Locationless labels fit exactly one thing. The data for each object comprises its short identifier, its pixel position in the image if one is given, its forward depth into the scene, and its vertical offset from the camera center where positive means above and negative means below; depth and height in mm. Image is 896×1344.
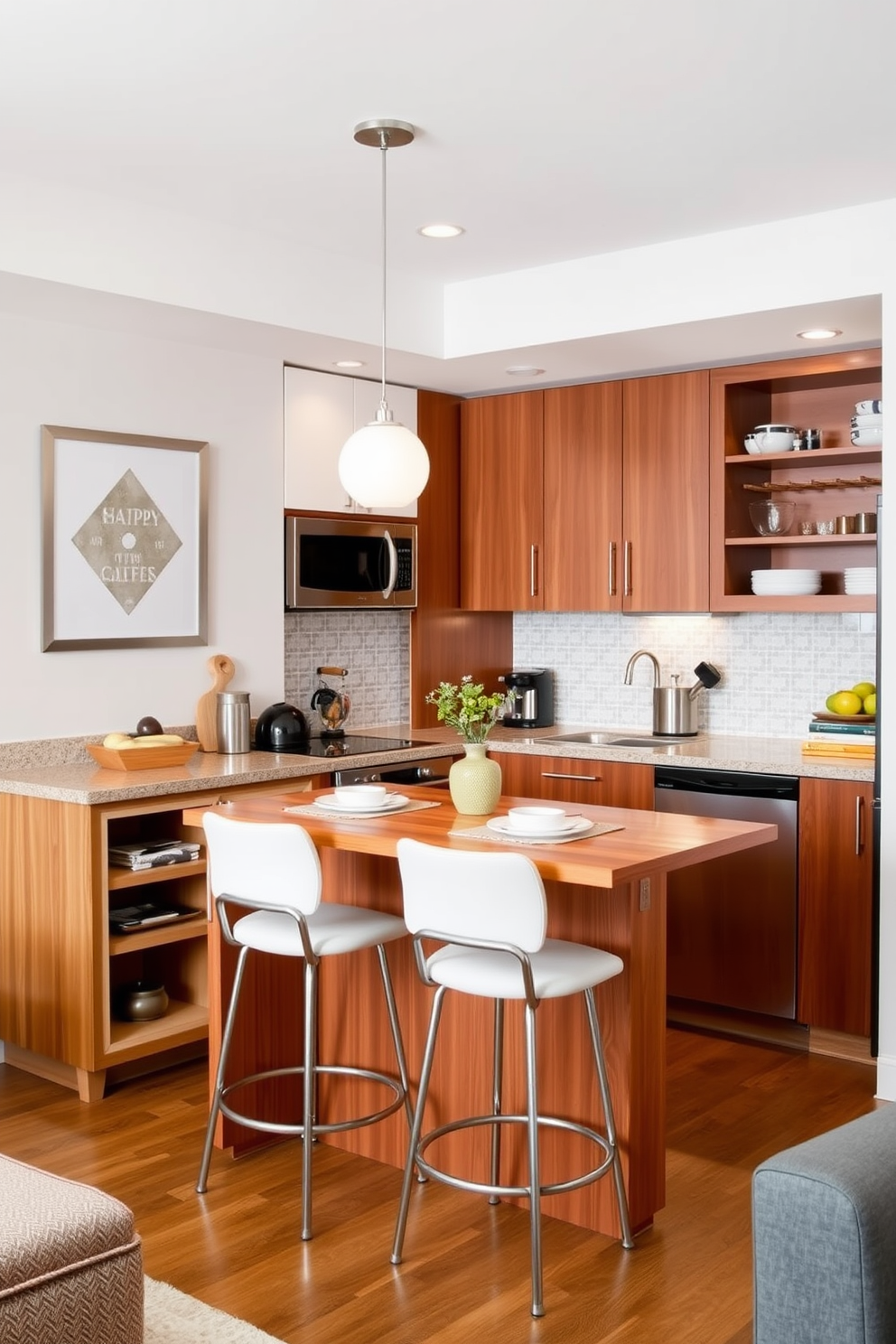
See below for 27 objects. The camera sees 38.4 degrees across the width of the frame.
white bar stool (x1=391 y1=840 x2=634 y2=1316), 2623 -731
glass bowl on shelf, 4844 +400
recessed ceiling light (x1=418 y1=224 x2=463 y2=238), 4066 +1250
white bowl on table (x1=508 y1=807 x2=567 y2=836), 2971 -462
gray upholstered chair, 1618 -799
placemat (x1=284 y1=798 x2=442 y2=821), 3252 -488
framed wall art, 4203 +285
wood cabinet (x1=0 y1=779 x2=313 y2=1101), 3764 -970
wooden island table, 2914 -967
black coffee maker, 5676 -341
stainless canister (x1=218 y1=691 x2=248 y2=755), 4582 -342
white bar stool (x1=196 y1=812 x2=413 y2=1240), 2971 -729
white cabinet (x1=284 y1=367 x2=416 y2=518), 4934 +762
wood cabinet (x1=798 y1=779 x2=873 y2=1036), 4137 -917
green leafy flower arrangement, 3270 -216
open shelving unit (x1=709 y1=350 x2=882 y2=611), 4730 +568
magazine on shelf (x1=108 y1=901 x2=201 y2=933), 3959 -920
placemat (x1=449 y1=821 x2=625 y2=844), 2934 -492
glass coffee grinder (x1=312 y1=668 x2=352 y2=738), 5078 -330
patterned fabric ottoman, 1762 -911
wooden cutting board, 4633 -350
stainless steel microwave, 4957 +240
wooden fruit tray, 4078 -428
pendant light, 3205 +412
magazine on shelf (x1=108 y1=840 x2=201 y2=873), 3936 -715
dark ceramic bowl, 4047 -1196
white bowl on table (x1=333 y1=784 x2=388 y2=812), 3311 -450
